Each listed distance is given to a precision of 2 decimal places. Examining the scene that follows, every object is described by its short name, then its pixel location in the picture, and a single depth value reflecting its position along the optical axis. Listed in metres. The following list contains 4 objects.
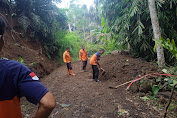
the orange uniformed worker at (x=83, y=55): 7.48
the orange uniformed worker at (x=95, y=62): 5.47
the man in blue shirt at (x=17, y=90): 0.88
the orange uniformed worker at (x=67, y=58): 6.57
